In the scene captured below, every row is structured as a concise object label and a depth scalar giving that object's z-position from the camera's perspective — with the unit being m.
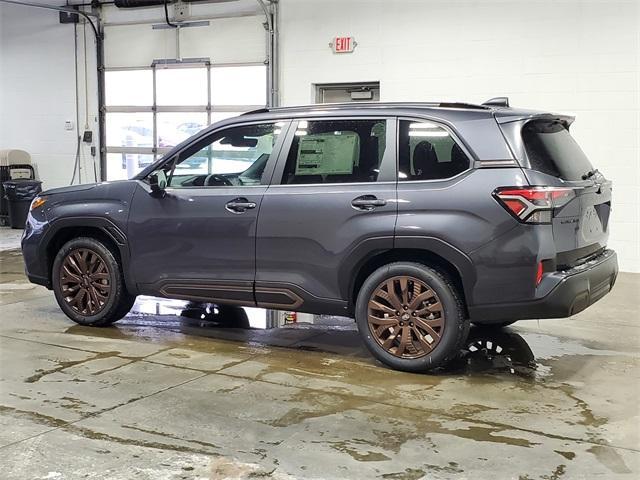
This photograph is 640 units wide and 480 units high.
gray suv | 4.34
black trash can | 12.87
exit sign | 10.28
